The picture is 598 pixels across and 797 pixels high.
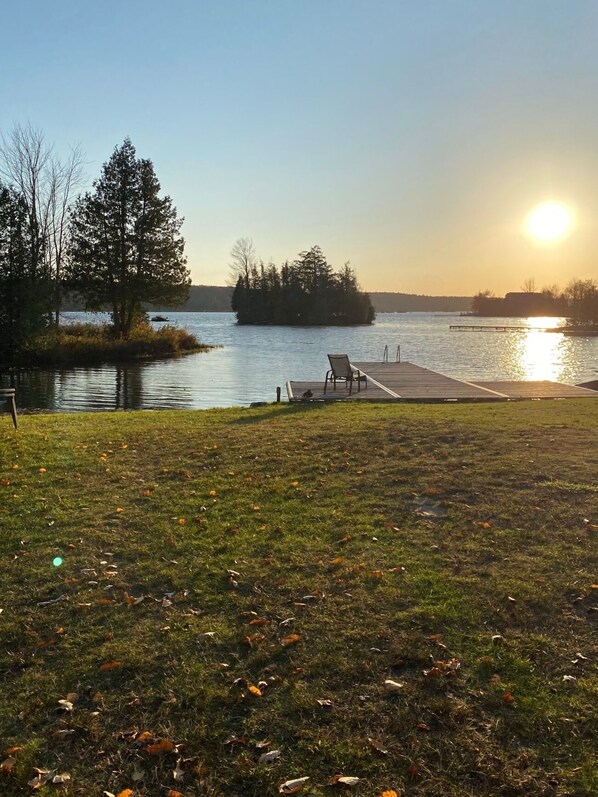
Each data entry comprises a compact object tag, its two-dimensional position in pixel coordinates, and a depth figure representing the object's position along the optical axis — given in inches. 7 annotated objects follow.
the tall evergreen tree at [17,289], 1170.6
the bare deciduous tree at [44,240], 1342.3
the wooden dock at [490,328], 4116.6
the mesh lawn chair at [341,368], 647.8
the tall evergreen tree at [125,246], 1485.0
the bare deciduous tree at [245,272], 4001.0
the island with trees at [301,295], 3789.4
